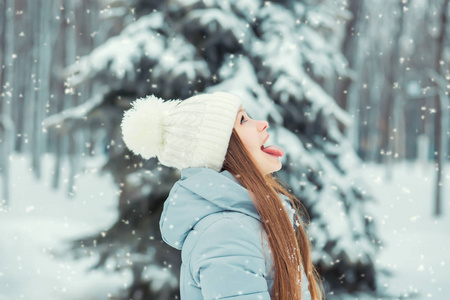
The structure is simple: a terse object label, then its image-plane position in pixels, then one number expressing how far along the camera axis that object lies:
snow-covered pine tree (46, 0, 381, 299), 3.64
